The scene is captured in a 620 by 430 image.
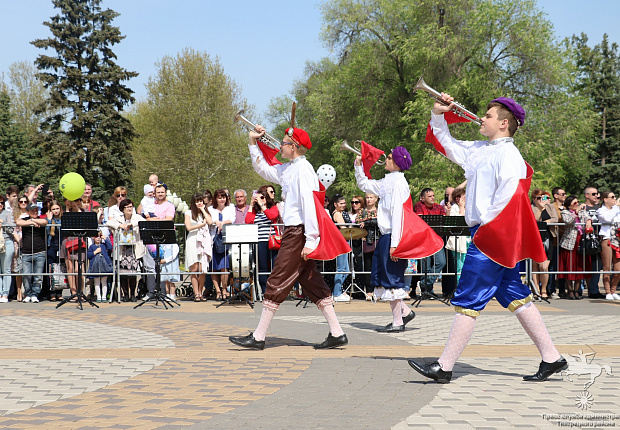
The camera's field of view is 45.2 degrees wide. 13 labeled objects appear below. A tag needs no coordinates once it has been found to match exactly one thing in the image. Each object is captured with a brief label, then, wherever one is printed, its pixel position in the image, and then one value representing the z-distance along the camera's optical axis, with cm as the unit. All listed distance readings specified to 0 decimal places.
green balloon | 1495
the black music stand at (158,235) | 1263
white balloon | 1783
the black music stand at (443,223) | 1284
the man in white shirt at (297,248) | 769
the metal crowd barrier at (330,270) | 1385
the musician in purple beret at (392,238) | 917
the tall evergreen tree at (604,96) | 5672
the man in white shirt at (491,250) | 591
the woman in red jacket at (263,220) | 1434
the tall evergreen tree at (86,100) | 4400
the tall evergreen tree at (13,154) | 4316
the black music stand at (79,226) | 1246
